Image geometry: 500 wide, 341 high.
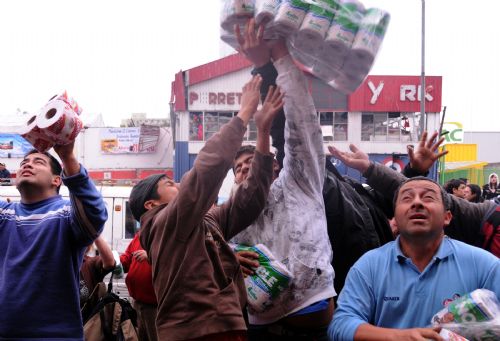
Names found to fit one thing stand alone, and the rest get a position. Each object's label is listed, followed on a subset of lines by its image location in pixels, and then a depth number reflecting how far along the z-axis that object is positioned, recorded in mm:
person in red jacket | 3111
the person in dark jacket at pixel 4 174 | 10000
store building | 26859
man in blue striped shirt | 2475
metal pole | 5218
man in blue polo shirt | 1896
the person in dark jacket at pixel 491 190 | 11291
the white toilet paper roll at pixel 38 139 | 2195
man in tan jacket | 2016
